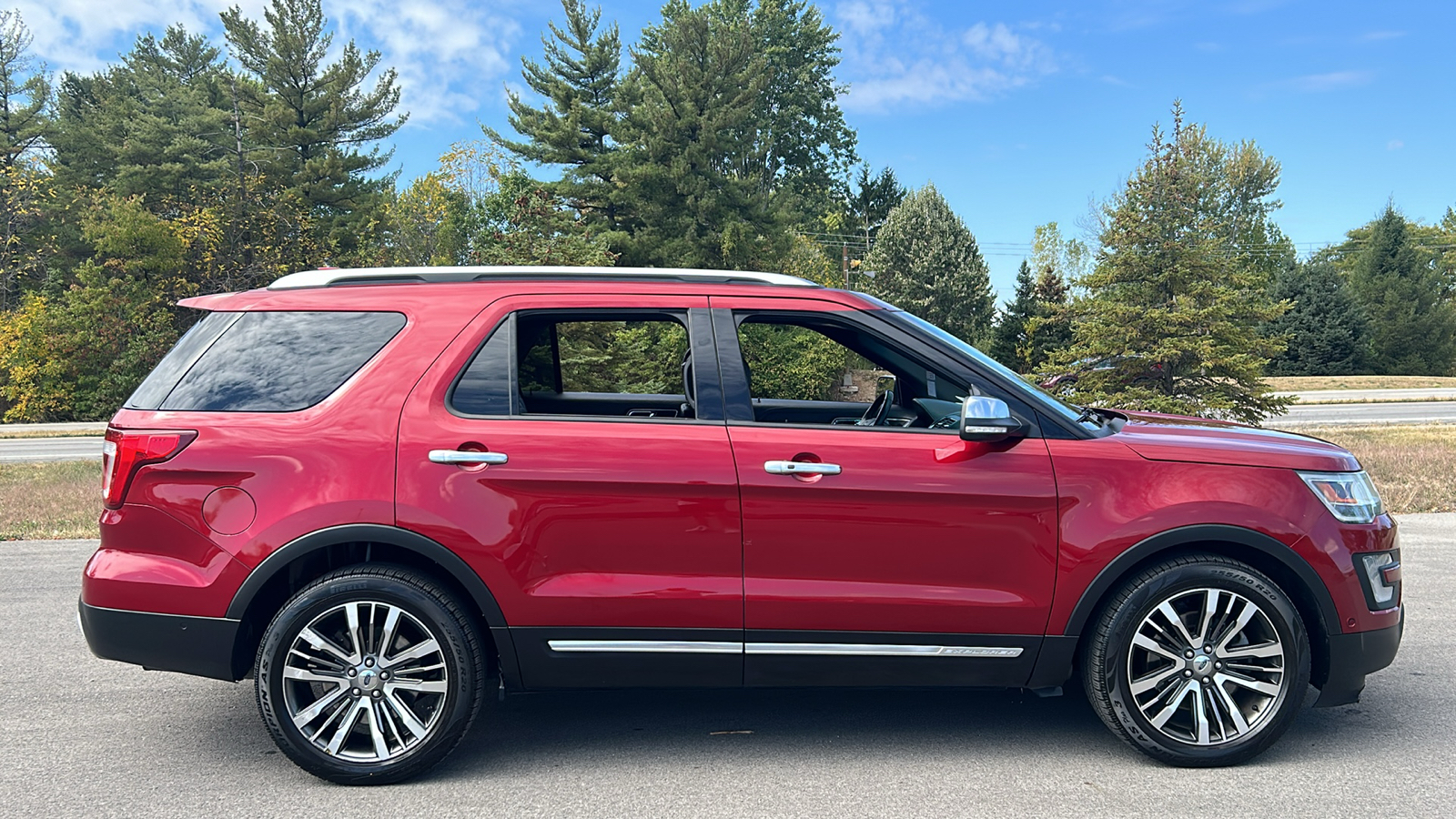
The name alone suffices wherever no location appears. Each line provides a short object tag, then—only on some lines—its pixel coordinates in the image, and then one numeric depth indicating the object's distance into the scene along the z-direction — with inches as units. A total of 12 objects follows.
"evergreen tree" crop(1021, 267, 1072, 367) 1252.5
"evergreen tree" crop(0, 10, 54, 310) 1464.1
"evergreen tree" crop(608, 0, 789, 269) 1301.7
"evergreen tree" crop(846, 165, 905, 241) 2466.4
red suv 140.1
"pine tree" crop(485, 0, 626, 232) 1332.4
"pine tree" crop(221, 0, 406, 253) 1533.0
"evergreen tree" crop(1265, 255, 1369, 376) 1518.2
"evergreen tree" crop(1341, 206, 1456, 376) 1588.3
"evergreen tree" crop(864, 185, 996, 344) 1828.2
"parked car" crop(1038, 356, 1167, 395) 560.1
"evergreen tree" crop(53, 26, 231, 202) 1528.1
